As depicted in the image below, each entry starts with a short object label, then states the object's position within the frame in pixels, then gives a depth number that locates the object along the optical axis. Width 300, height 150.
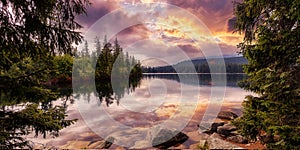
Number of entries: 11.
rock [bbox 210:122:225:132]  13.92
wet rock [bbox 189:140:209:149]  10.20
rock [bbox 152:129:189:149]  11.40
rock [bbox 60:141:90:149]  11.79
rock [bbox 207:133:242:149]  9.19
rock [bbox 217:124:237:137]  12.38
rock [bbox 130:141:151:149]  11.15
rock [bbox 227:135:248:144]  10.48
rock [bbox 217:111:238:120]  17.47
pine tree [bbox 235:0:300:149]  4.93
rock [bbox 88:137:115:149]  11.40
